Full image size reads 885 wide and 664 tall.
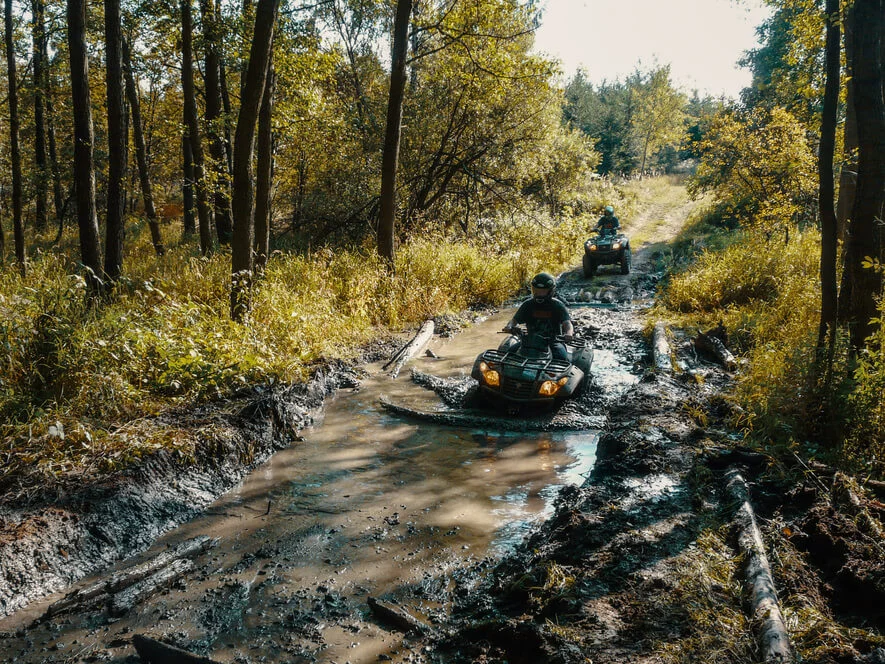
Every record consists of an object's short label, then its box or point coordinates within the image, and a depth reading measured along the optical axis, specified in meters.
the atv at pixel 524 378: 7.03
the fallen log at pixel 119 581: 3.65
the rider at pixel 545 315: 7.98
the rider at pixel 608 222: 16.89
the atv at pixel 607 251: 16.22
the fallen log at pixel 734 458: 4.95
